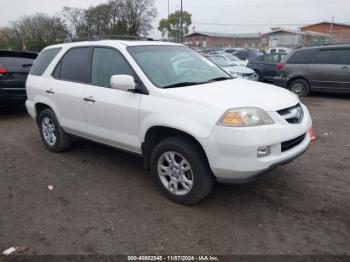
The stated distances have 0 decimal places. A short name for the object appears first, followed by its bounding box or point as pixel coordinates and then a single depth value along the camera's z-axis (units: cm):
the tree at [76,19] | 5300
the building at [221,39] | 7339
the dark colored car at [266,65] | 1261
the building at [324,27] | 6419
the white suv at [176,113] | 300
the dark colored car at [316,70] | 952
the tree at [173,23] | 7154
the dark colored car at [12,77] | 734
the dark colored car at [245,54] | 2285
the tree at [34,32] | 4567
